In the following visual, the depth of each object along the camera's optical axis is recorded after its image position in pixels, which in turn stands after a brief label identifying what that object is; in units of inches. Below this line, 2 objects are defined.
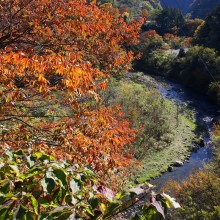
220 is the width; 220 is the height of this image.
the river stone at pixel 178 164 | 1061.5
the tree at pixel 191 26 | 3331.7
